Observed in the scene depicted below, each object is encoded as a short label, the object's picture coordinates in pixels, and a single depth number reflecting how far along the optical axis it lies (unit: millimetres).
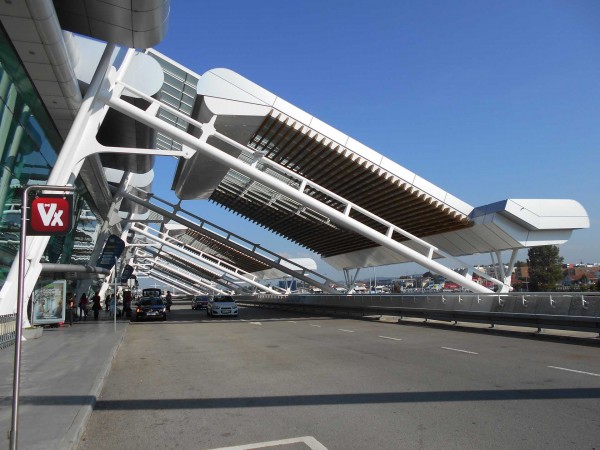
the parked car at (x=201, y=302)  51366
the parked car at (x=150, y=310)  29797
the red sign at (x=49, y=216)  4922
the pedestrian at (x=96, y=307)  29150
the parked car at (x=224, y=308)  32469
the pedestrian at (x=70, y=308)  23545
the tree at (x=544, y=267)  56094
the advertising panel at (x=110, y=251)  27203
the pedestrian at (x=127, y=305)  33609
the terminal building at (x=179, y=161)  13461
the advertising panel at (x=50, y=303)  18703
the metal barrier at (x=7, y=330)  13195
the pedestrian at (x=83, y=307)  28959
